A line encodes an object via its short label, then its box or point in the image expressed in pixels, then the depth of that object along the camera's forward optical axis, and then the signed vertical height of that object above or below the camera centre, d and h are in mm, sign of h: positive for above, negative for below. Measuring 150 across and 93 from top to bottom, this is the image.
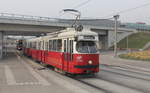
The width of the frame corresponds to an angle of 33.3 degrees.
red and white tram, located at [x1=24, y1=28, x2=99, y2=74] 14406 -551
